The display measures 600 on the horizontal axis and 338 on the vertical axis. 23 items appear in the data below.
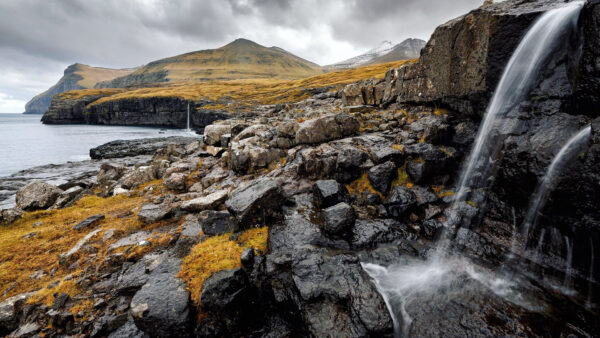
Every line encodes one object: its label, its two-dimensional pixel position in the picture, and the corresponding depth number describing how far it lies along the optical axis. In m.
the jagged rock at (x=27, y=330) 6.10
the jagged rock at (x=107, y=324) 6.18
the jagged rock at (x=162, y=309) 6.05
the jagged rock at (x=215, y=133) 22.92
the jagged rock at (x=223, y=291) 6.43
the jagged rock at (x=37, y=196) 14.68
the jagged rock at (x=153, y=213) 11.34
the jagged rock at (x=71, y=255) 8.91
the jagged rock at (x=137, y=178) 17.88
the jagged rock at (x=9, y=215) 12.39
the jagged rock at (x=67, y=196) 15.26
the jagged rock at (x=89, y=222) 11.53
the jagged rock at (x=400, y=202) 10.68
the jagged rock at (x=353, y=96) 22.09
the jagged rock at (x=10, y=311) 6.41
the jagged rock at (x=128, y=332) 6.16
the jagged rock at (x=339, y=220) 9.66
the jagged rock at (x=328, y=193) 11.36
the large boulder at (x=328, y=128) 15.95
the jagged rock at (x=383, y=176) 11.97
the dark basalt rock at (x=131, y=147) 40.38
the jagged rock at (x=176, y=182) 15.83
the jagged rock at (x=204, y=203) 11.93
